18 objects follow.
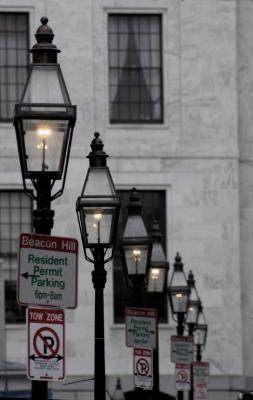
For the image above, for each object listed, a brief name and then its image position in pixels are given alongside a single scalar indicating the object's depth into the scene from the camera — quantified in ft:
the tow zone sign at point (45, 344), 50.93
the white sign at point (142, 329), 85.76
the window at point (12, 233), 171.32
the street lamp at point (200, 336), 159.23
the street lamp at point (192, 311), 140.46
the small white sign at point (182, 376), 122.83
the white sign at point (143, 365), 86.74
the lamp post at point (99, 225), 71.00
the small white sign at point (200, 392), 138.82
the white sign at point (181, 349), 123.54
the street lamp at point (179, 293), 119.03
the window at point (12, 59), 174.60
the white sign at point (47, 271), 50.78
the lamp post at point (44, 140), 52.49
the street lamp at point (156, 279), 98.48
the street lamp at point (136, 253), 85.16
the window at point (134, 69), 176.55
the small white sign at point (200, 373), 143.02
